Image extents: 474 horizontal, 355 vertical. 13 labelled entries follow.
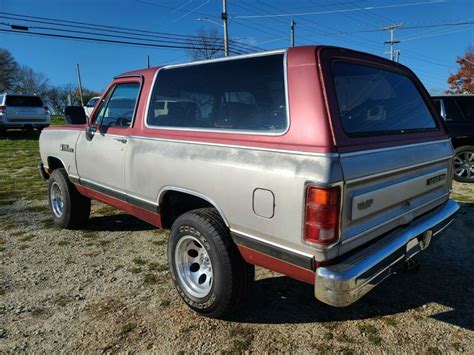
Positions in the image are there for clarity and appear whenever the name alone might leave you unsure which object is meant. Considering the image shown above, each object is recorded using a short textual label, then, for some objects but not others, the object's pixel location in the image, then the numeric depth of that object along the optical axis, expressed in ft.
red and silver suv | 6.85
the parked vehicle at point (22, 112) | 49.78
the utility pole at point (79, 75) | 151.41
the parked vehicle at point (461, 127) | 24.13
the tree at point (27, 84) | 201.23
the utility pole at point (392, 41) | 132.98
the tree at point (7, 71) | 187.01
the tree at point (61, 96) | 187.42
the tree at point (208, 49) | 115.65
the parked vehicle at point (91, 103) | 61.21
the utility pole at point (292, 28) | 107.26
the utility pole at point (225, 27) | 80.69
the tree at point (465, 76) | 122.42
